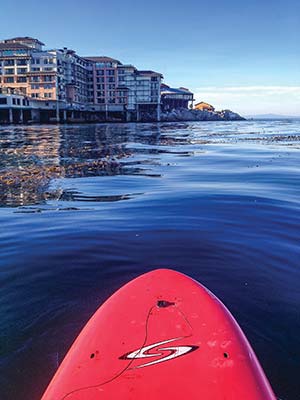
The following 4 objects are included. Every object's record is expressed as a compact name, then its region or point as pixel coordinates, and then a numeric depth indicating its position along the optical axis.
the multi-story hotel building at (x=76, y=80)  79.62
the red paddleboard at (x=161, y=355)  1.61
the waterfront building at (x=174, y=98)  132.89
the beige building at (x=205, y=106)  167.75
